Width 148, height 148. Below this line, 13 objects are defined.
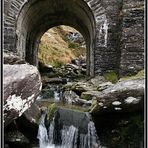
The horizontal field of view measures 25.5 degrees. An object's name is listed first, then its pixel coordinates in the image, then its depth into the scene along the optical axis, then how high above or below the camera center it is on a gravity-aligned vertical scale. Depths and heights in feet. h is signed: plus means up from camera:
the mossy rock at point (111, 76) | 41.68 -0.56
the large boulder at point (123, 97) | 22.63 -1.81
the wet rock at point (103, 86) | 36.15 -1.57
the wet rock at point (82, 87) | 37.85 -1.81
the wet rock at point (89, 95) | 34.07 -2.44
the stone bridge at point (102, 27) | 40.11 +6.12
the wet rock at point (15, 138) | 24.22 -4.94
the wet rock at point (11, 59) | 25.23 +0.99
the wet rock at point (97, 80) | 40.33 -1.09
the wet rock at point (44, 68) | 78.05 +0.91
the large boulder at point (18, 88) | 19.61 -1.02
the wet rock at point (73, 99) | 33.01 -2.96
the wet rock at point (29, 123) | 25.59 -4.08
